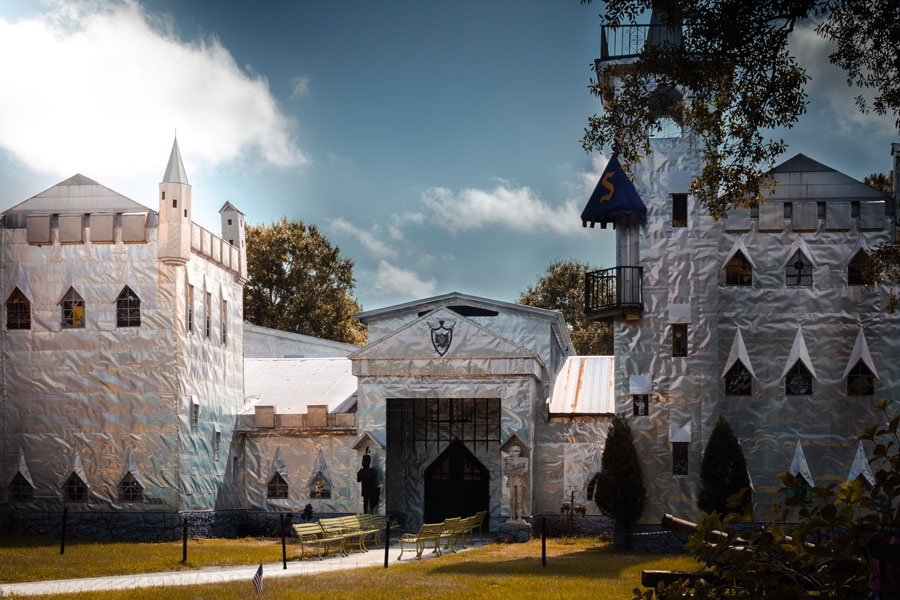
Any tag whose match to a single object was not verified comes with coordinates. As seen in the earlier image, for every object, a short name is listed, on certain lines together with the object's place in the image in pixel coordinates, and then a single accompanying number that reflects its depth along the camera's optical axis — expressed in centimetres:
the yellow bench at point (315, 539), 2784
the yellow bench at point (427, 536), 2784
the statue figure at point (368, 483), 3438
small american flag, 1770
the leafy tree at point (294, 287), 6347
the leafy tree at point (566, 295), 7050
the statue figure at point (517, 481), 3300
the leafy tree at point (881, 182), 5181
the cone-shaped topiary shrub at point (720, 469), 2922
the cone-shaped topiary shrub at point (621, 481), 3006
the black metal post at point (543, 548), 2419
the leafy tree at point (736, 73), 1449
